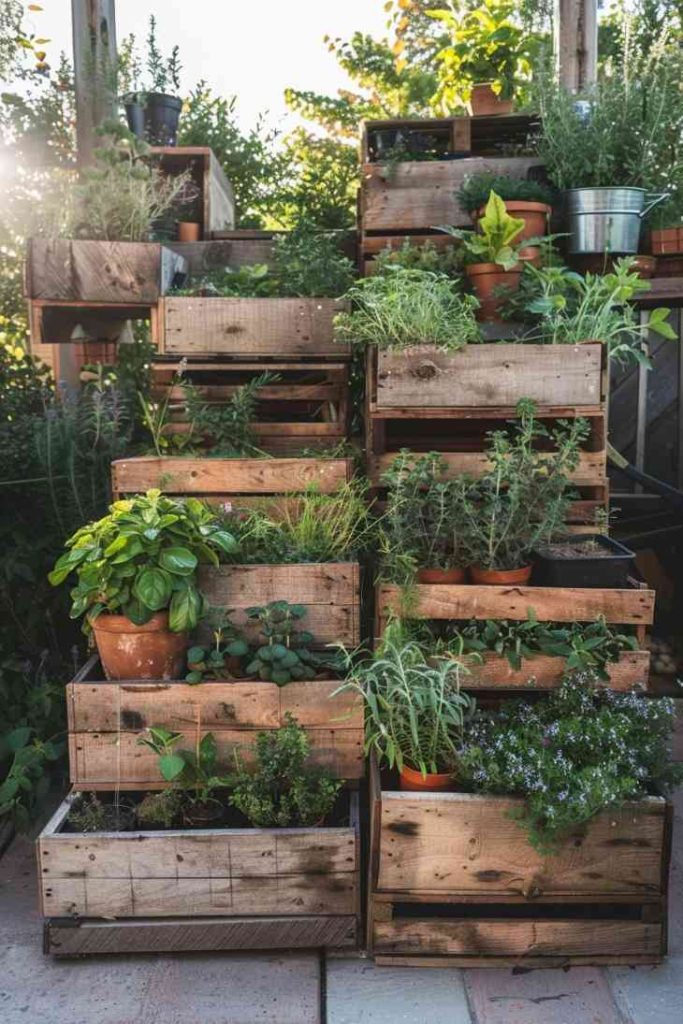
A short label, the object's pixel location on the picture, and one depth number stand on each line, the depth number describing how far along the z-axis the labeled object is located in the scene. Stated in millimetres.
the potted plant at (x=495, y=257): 3838
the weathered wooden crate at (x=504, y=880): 2656
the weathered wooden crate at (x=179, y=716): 2885
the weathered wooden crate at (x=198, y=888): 2699
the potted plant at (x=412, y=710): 2756
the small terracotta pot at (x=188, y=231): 5305
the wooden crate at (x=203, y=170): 5398
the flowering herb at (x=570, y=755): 2555
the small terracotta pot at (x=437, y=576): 3098
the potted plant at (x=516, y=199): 4180
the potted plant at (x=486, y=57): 5160
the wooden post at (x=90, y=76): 5586
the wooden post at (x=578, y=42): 5551
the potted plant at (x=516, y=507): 3062
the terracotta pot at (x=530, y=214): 4145
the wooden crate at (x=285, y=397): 4012
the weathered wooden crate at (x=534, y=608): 2973
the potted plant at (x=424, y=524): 3082
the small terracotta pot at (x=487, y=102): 5277
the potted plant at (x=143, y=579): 2834
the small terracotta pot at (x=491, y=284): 3865
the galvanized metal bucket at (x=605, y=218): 4324
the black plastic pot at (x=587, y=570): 3025
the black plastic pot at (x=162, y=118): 5543
